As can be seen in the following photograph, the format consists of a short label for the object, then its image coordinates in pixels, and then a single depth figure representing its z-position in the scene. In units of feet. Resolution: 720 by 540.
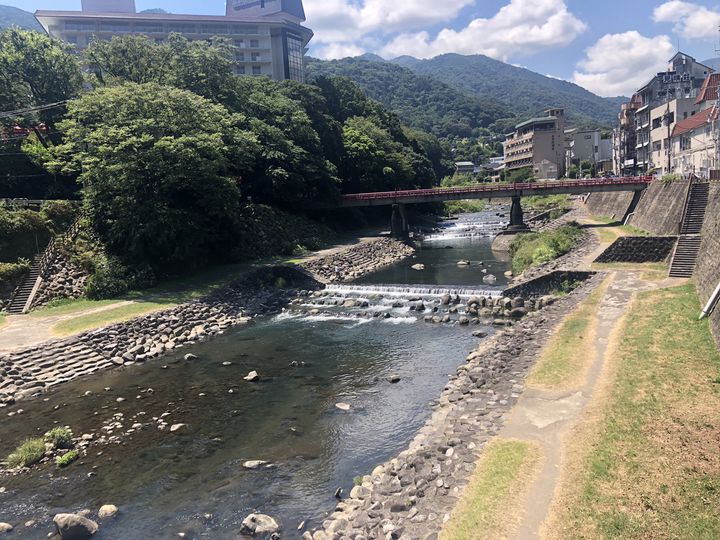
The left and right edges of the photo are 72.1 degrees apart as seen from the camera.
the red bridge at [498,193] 149.79
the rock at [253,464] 44.09
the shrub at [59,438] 49.42
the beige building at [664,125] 200.75
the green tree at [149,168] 103.91
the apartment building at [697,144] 146.30
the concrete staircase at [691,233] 83.82
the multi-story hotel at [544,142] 402.52
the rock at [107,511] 38.29
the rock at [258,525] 35.01
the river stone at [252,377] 65.31
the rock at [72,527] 35.37
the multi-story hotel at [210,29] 282.36
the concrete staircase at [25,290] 89.10
